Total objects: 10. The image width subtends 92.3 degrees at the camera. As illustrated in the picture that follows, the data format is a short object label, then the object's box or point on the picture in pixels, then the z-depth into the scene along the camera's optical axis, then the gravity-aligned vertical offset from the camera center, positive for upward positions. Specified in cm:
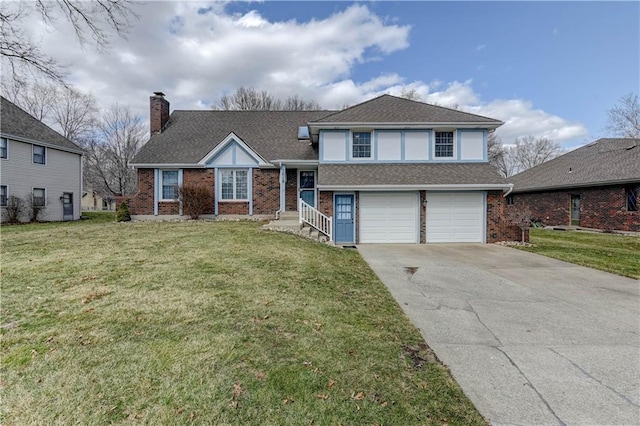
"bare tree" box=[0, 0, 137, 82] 771 +462
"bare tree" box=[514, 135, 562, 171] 5088 +949
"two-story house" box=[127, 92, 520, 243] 1334 +157
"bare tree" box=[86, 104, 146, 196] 3630 +682
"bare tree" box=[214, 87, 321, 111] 3547 +1223
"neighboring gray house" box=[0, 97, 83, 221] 1750 +257
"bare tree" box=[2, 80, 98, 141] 3042 +1019
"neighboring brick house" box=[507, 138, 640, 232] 1692 +131
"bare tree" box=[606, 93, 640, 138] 2776 +838
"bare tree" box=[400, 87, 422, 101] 3481 +1292
